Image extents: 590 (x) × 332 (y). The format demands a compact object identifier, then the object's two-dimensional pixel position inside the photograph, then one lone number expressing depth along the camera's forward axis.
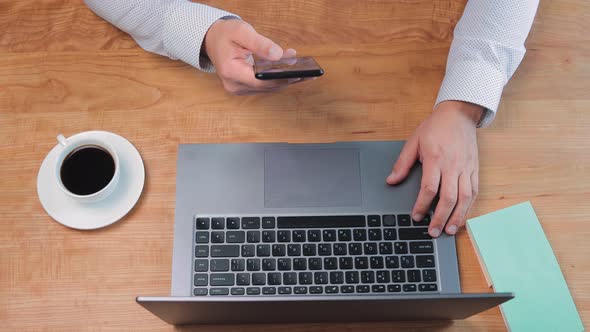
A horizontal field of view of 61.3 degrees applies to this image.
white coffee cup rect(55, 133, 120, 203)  0.70
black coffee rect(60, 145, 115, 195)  0.72
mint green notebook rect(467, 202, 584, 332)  0.72
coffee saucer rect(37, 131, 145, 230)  0.76
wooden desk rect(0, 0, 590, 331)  0.75
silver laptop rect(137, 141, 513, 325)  0.72
